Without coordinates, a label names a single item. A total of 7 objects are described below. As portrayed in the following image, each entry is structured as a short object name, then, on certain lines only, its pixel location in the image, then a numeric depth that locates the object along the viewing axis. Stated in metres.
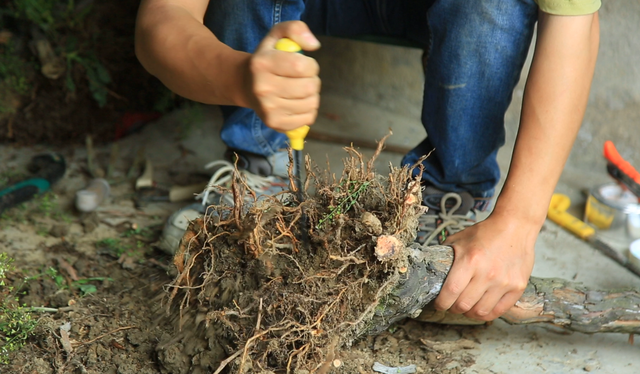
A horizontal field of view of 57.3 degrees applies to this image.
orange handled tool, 2.08
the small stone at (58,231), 2.03
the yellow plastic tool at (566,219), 2.13
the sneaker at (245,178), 1.90
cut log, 1.53
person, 1.21
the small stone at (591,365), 1.57
